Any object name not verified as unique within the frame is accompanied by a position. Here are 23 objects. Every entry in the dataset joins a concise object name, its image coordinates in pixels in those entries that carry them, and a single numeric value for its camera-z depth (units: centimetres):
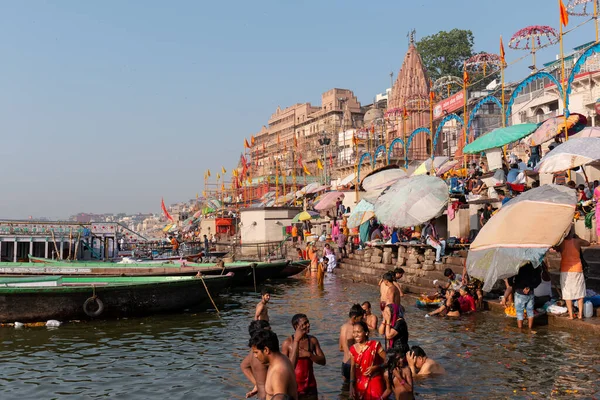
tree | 6694
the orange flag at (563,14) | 1635
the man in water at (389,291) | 982
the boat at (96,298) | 1372
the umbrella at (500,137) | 1708
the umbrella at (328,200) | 3053
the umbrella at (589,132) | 1547
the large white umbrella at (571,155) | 1319
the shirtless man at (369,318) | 907
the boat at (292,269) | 2409
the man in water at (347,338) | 757
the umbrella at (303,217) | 3272
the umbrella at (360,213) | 2370
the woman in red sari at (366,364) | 628
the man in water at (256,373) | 578
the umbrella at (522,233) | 1011
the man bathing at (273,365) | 470
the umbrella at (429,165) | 2247
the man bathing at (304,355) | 655
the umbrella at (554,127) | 1772
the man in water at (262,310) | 957
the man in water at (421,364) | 793
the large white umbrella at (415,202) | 1662
